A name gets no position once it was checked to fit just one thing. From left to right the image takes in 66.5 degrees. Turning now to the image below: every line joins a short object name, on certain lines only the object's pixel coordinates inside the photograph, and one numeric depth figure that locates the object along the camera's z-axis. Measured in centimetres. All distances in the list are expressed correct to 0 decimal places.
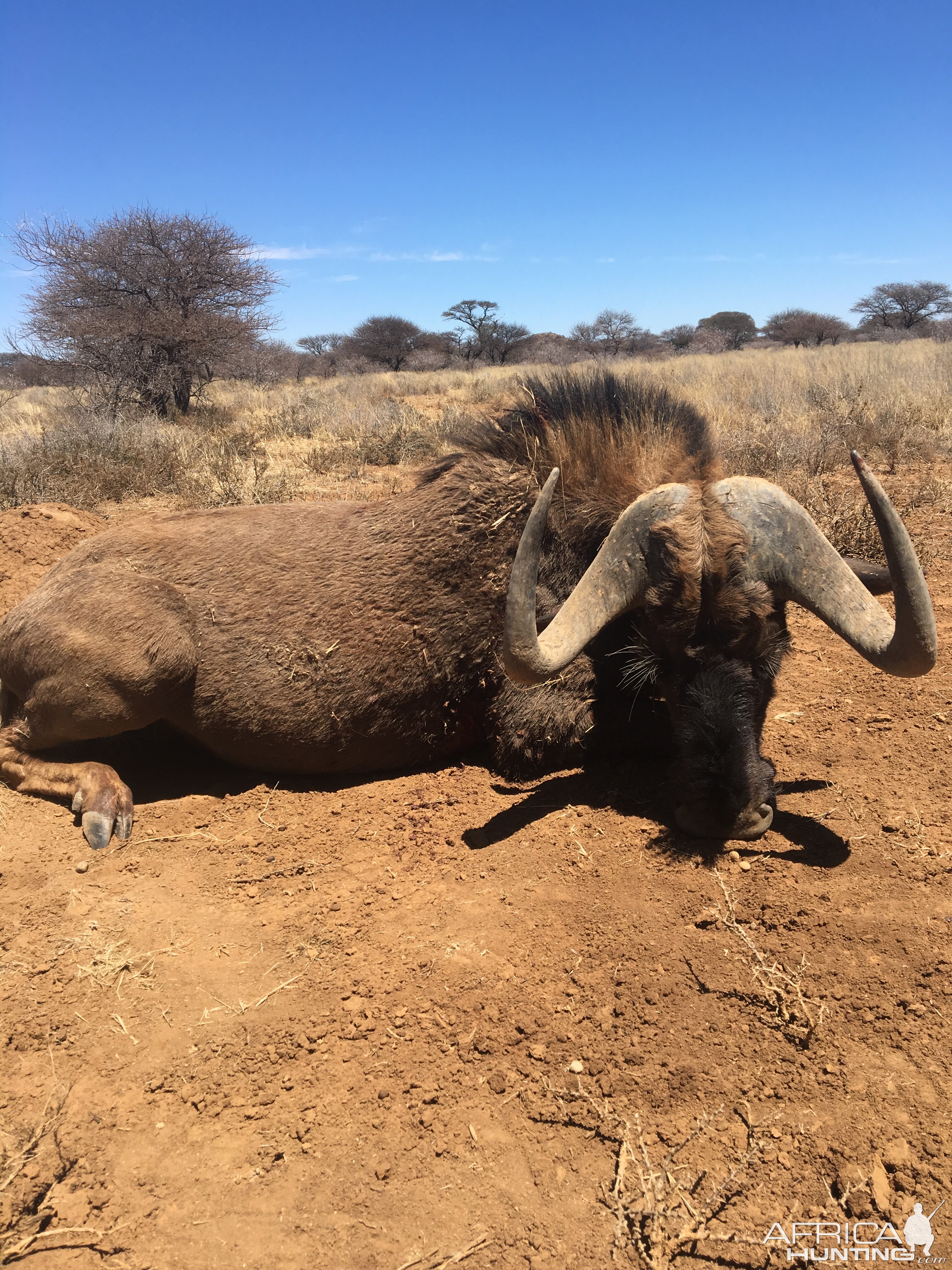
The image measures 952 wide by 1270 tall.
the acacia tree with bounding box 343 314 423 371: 4388
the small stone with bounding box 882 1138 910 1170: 182
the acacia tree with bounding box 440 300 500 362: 4275
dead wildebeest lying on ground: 362
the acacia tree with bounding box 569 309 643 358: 4325
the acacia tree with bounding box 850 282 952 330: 3922
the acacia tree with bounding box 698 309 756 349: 4659
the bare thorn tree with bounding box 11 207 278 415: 1659
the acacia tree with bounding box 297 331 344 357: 5482
